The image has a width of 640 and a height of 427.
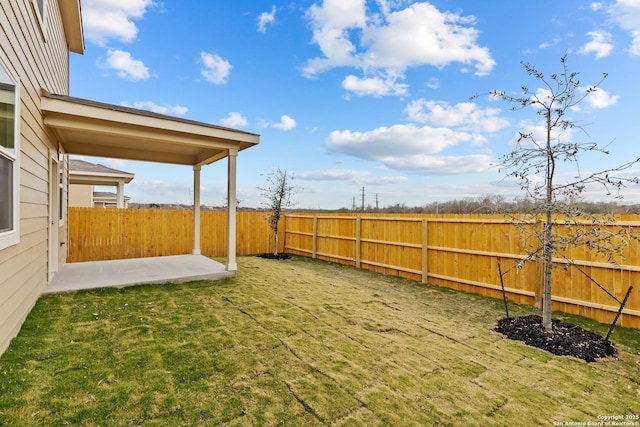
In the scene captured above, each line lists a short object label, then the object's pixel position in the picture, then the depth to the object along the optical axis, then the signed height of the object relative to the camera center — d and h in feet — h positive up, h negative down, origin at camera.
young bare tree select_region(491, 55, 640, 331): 12.10 +2.17
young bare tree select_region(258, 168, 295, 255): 35.86 +1.99
